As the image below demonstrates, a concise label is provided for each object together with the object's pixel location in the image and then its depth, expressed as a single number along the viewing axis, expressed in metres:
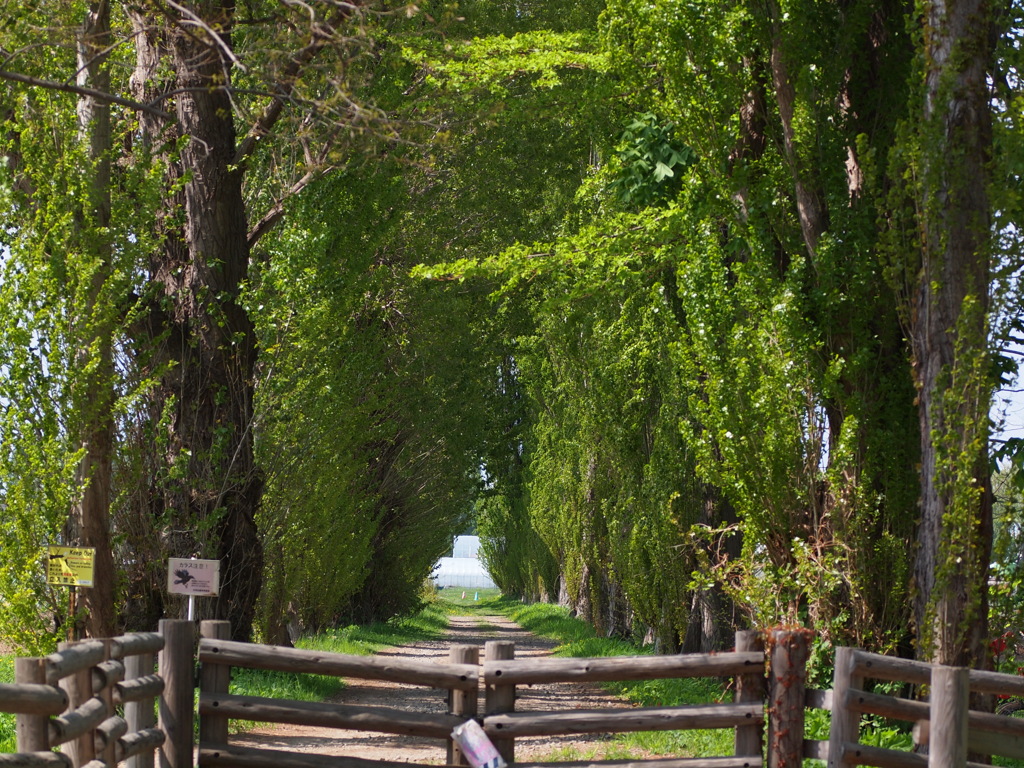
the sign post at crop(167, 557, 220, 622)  22.83
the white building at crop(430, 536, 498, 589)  198.75
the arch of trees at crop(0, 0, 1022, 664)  19.45
